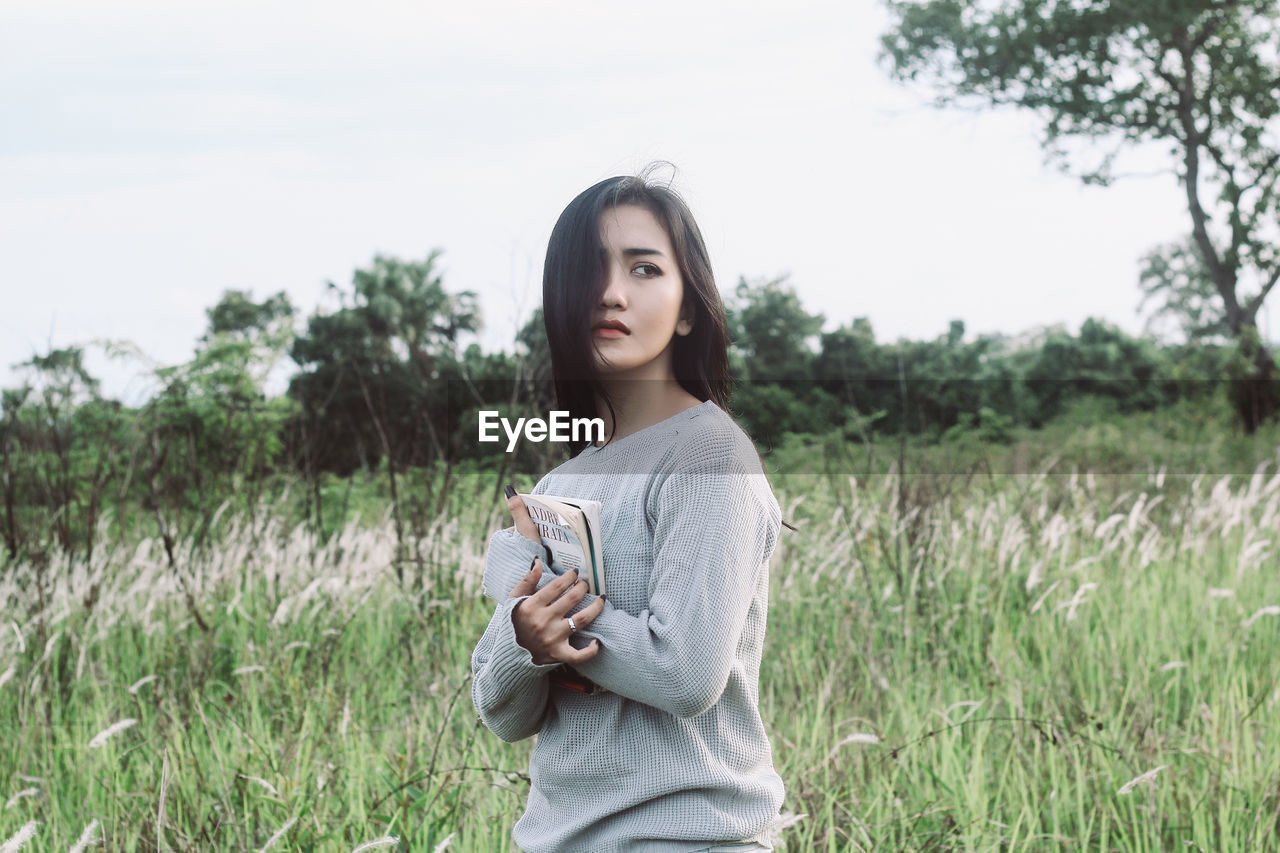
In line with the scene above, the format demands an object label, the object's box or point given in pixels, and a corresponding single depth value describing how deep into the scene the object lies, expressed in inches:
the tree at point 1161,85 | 725.9
